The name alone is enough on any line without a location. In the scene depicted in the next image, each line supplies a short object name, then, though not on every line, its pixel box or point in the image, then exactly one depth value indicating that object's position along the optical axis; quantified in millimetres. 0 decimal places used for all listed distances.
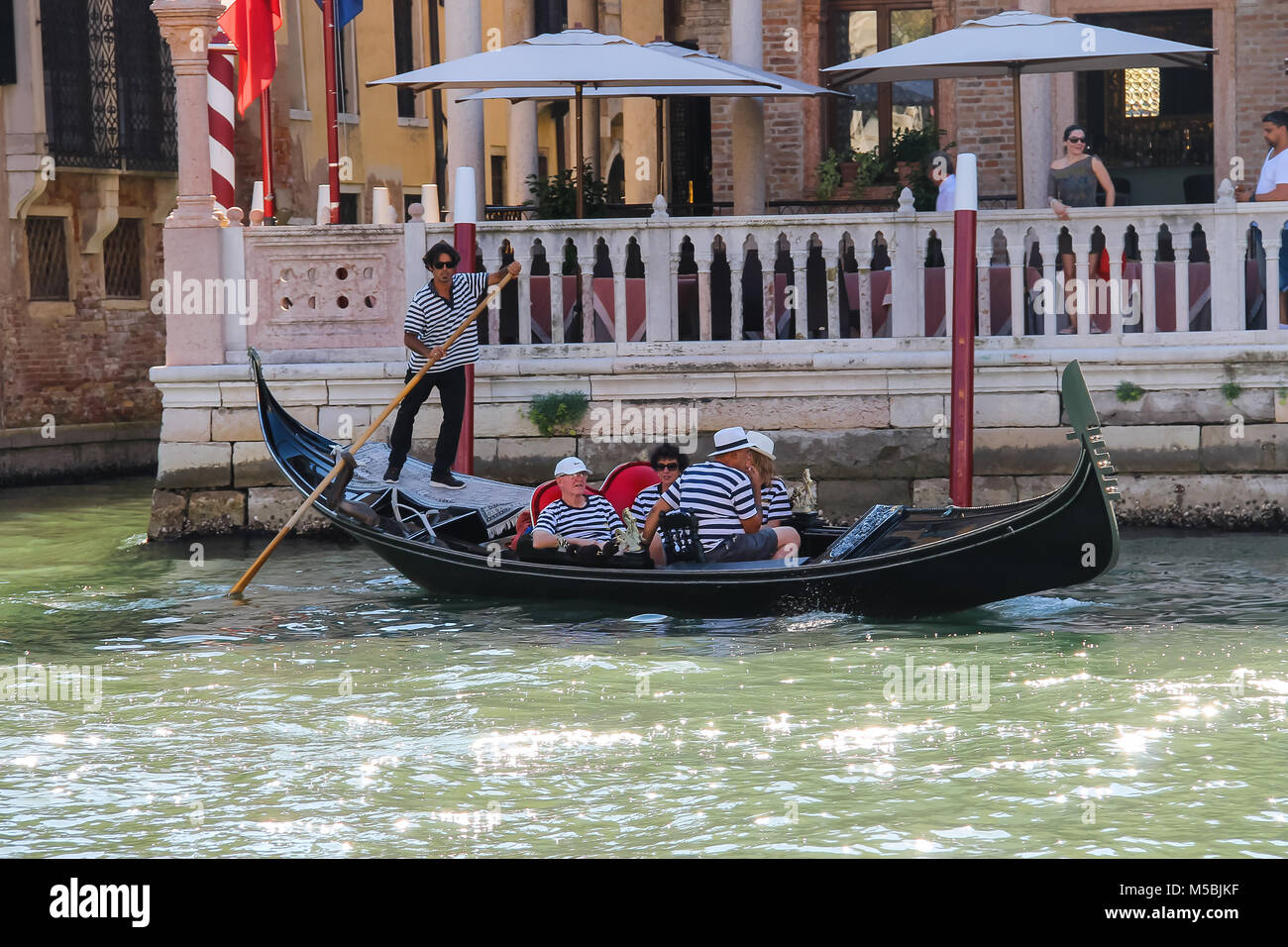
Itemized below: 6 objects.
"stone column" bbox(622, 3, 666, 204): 26406
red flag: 22594
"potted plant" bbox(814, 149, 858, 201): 24484
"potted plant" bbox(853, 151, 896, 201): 24437
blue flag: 24266
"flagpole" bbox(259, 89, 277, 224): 22484
